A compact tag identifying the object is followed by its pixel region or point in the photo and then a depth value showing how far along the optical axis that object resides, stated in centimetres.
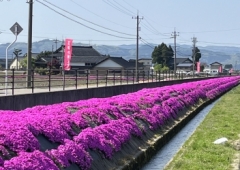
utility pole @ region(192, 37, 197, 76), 10341
